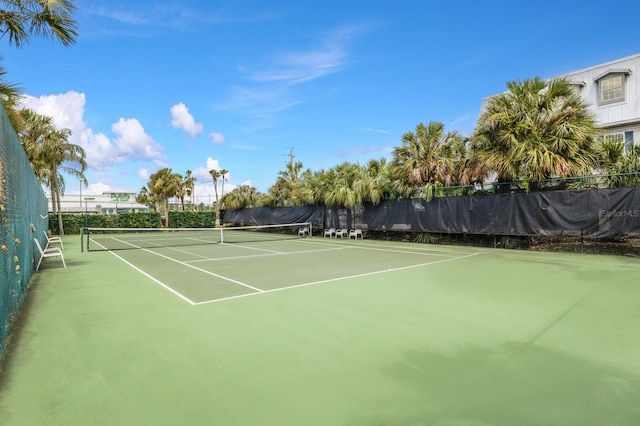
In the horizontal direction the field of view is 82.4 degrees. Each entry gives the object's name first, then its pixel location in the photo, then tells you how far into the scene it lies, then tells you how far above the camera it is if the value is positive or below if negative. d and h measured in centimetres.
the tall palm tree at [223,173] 4678 +558
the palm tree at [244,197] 2838 +144
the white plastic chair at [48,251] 846 -81
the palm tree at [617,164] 1069 +123
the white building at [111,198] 6311 +443
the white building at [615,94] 1741 +546
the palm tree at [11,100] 657 +240
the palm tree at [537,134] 1125 +232
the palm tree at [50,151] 1972 +408
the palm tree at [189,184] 4750 +437
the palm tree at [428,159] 1523 +218
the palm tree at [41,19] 606 +346
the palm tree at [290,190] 2158 +184
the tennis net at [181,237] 1633 -112
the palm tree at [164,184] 3232 +304
